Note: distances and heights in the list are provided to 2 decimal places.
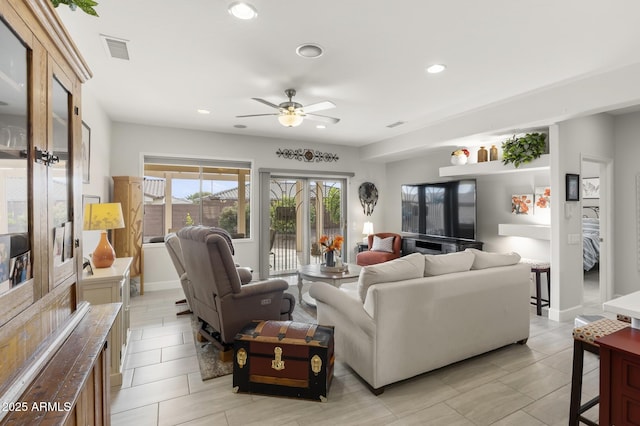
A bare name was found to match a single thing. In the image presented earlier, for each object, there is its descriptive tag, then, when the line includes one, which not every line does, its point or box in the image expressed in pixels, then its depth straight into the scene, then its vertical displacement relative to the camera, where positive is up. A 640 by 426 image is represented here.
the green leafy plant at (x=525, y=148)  4.08 +0.87
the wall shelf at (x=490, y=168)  4.09 +0.68
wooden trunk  2.25 -1.08
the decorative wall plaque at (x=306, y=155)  6.43 +1.25
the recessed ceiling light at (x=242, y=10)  2.16 +1.43
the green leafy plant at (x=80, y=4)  1.10 +0.75
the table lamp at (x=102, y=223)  2.73 -0.08
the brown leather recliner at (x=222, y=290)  2.65 -0.68
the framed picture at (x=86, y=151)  3.44 +0.71
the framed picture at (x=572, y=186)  3.82 +0.33
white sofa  2.30 -0.80
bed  5.75 -0.46
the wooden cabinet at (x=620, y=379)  1.46 -0.80
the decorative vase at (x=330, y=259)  4.39 -0.63
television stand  5.21 -0.56
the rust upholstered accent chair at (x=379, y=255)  6.06 -0.81
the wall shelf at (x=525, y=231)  4.25 -0.25
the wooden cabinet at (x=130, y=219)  4.68 -0.07
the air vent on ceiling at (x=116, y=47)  2.62 +1.46
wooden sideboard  0.77 -0.48
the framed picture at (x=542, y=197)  4.43 +0.23
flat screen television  5.18 +0.09
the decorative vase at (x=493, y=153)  4.85 +0.93
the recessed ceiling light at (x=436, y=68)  3.14 +1.47
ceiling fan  3.58 +1.22
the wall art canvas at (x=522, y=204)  4.65 +0.14
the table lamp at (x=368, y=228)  7.04 -0.33
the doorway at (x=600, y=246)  4.51 -0.55
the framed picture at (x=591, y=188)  6.30 +0.52
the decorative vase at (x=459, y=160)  5.30 +0.91
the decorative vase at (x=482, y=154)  4.96 +0.93
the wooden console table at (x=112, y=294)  2.38 -0.61
